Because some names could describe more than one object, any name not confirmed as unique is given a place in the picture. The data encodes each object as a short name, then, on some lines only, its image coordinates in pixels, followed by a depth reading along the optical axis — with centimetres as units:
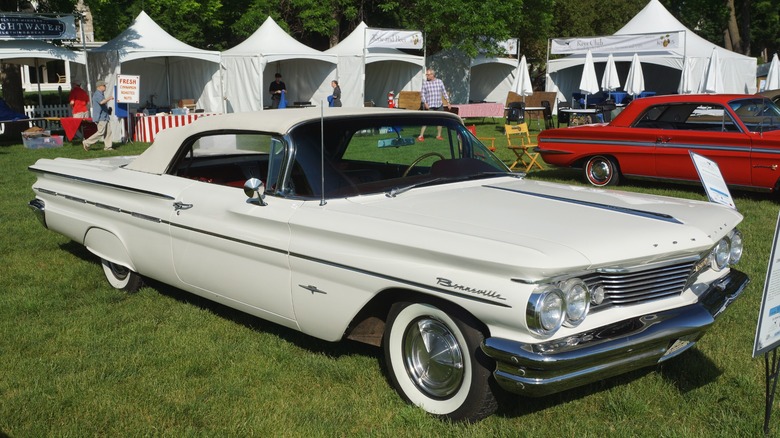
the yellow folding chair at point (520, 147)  1183
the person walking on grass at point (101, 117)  1653
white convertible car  319
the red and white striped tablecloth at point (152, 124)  1861
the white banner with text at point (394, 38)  2364
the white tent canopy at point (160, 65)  1962
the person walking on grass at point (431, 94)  1814
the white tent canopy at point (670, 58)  2373
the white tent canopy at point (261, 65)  2223
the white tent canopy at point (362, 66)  2445
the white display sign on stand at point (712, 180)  431
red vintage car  943
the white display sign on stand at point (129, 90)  1770
